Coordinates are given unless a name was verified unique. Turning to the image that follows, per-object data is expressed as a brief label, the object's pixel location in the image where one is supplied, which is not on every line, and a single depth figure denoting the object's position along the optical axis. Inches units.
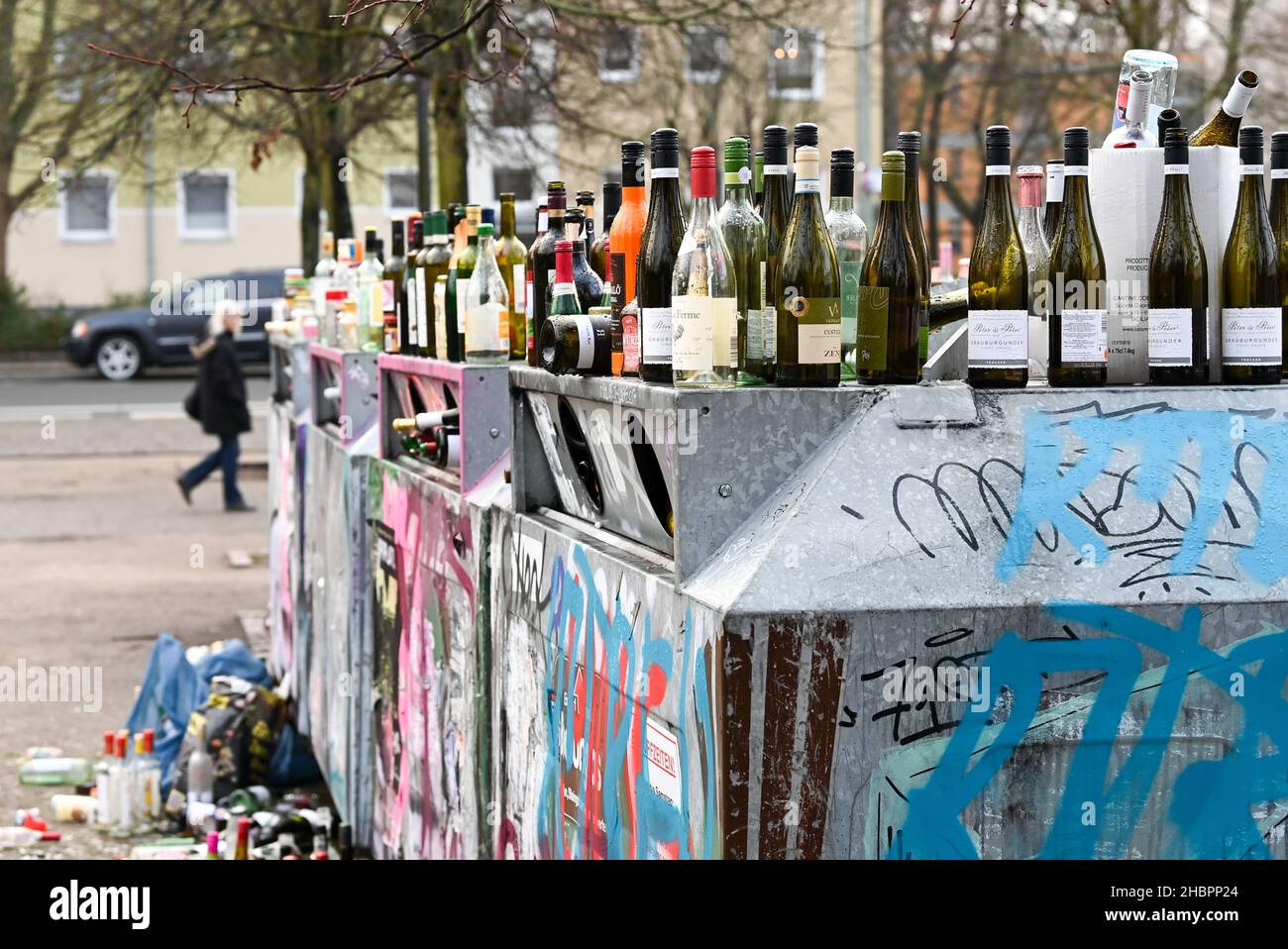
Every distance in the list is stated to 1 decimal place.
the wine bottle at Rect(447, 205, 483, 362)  228.7
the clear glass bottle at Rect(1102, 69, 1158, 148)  148.2
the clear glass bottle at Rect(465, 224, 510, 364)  211.5
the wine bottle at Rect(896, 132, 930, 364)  140.3
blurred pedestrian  589.6
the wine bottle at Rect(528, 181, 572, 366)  190.9
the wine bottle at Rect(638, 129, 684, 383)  144.4
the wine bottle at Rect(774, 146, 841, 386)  130.6
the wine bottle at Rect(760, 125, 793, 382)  137.3
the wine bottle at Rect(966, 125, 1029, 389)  135.8
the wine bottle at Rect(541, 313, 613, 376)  152.3
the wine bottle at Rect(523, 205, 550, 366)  175.5
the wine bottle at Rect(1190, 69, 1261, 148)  144.6
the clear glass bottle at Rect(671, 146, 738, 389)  130.2
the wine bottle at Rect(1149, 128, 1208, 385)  137.4
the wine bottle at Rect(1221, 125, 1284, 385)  137.8
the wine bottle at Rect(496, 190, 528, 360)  230.2
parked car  1135.6
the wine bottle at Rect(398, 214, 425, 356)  253.6
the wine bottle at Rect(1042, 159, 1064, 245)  146.3
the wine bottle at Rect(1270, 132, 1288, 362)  144.4
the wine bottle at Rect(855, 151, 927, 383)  137.2
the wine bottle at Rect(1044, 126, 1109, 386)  137.5
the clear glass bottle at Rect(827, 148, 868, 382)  146.7
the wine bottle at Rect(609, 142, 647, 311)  157.6
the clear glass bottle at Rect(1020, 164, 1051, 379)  146.0
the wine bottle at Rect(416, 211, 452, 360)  244.5
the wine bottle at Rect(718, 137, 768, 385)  136.9
